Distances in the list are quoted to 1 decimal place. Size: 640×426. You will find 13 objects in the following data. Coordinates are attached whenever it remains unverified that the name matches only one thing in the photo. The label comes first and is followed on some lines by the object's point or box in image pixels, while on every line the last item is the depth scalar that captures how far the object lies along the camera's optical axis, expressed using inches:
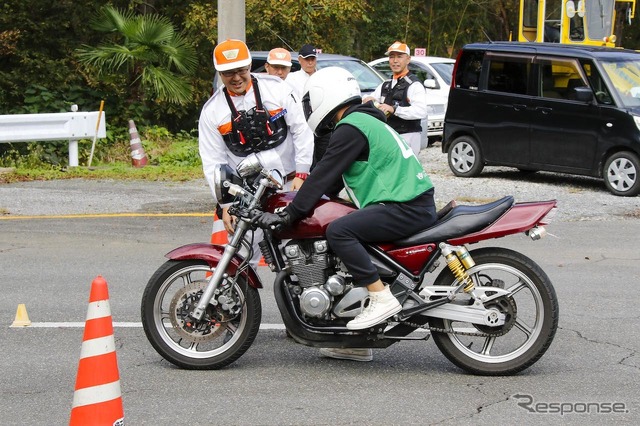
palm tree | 831.7
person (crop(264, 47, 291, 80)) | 451.8
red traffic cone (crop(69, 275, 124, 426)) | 195.0
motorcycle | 249.4
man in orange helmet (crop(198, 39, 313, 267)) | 278.4
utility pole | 555.5
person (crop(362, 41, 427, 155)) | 467.5
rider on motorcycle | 246.5
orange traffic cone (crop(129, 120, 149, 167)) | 717.7
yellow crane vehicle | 897.5
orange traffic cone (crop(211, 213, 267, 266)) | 343.6
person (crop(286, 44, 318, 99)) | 473.1
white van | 854.5
